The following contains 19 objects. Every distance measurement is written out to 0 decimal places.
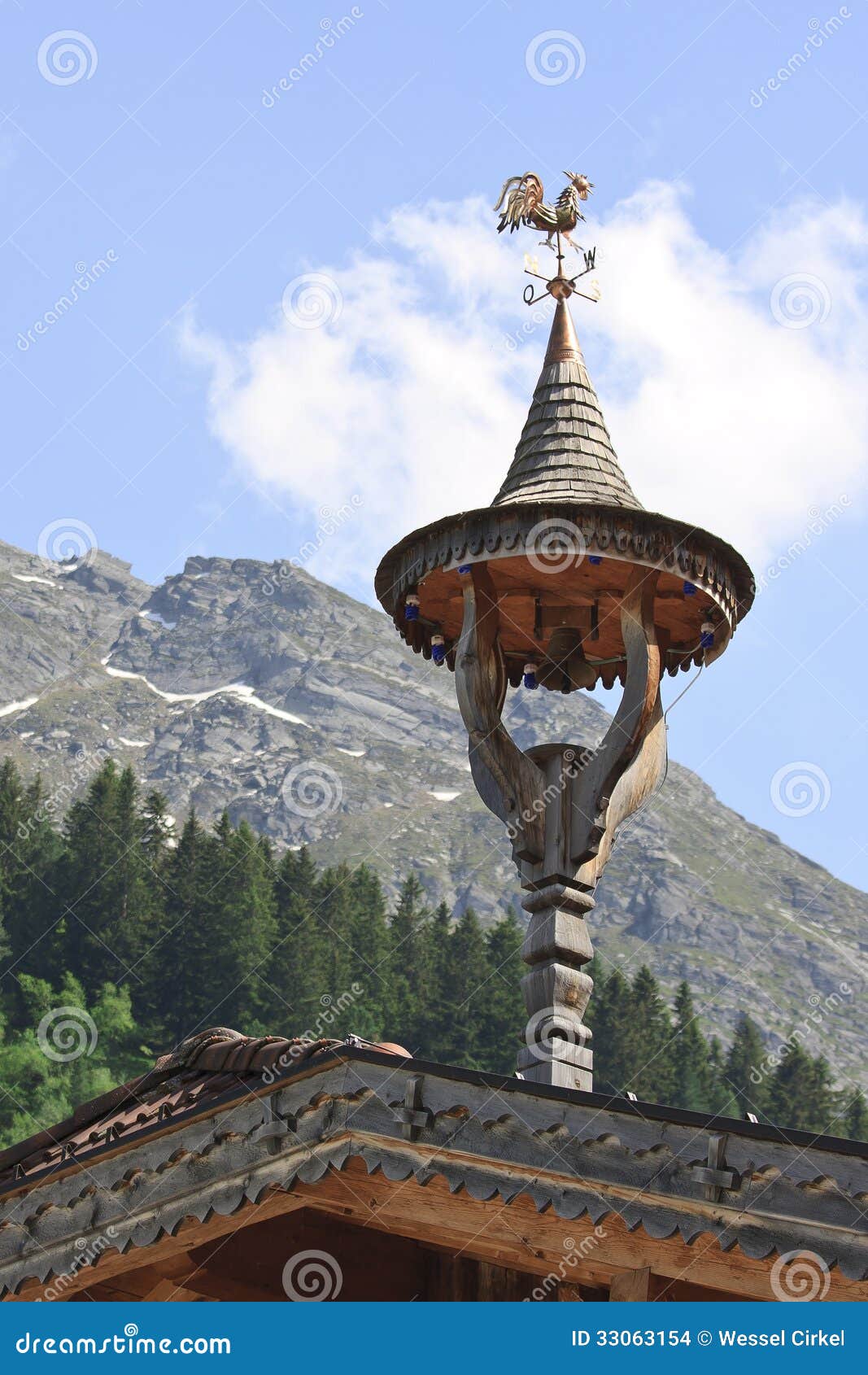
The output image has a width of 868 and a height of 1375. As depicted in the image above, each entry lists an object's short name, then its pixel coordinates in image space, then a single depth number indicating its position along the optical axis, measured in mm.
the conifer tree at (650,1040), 88125
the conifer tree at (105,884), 101562
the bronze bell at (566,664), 12641
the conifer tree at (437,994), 92312
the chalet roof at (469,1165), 7426
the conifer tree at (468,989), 90312
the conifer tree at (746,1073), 85562
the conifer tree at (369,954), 95250
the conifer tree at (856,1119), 83212
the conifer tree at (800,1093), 84875
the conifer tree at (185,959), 96250
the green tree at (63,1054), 85312
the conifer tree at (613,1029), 90875
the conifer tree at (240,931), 95562
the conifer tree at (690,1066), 90156
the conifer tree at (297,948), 96000
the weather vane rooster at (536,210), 13469
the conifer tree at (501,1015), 88125
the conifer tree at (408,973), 96688
